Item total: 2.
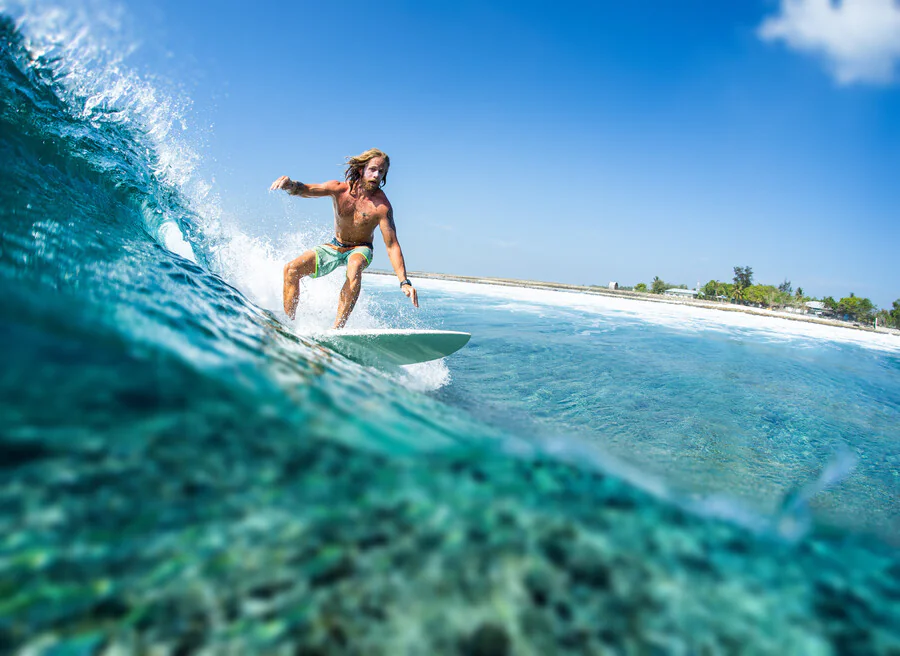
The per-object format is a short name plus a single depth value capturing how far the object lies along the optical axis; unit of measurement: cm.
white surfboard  416
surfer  508
